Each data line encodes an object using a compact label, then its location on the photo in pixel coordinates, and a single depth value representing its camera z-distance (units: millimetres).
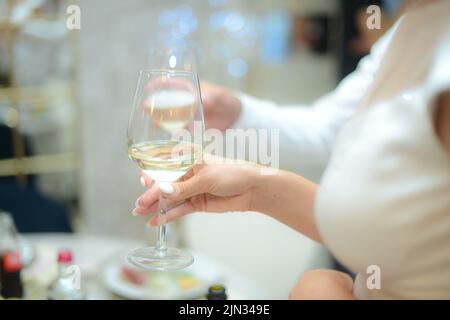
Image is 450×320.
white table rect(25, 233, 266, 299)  986
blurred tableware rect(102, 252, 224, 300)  911
